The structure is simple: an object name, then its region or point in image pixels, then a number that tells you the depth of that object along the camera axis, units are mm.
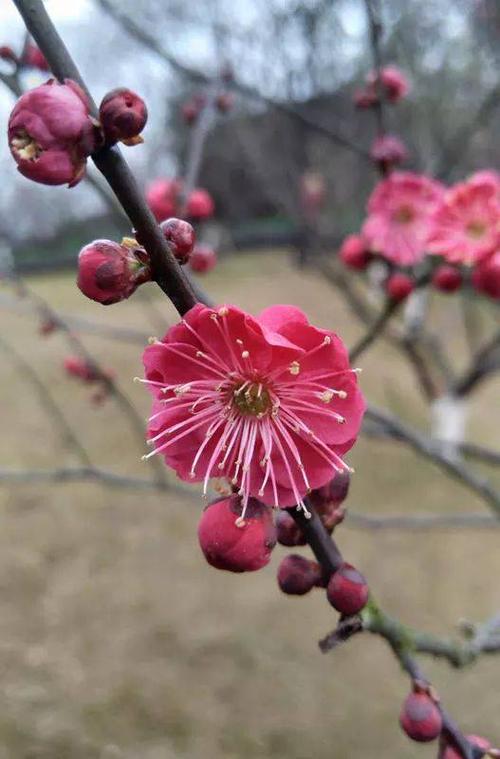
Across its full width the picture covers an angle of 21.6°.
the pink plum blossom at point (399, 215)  311
